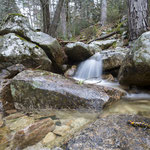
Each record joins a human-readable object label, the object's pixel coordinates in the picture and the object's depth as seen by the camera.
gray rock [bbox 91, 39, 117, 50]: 7.45
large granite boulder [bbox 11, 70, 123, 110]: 2.20
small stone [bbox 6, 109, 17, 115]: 2.20
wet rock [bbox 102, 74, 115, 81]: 4.46
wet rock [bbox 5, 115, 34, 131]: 1.75
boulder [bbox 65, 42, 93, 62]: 5.23
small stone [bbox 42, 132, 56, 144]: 1.39
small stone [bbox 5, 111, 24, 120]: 2.00
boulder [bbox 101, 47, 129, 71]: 4.56
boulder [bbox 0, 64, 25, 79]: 3.10
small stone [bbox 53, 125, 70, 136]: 1.58
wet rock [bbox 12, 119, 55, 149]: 1.32
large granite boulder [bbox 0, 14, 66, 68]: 4.16
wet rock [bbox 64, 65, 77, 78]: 5.00
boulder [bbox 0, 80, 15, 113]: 2.34
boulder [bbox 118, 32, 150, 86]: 2.74
